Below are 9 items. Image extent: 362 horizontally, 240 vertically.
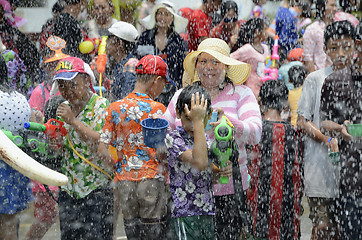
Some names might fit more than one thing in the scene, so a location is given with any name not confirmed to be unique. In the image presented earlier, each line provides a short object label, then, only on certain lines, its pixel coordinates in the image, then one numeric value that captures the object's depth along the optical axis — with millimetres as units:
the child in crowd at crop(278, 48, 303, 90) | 17891
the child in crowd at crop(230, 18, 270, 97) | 16111
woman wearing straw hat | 8828
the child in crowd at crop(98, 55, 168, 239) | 9086
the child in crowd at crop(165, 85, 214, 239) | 8148
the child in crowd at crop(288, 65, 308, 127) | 15131
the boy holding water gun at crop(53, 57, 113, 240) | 9508
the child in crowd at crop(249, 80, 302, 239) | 11320
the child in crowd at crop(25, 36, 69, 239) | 11117
